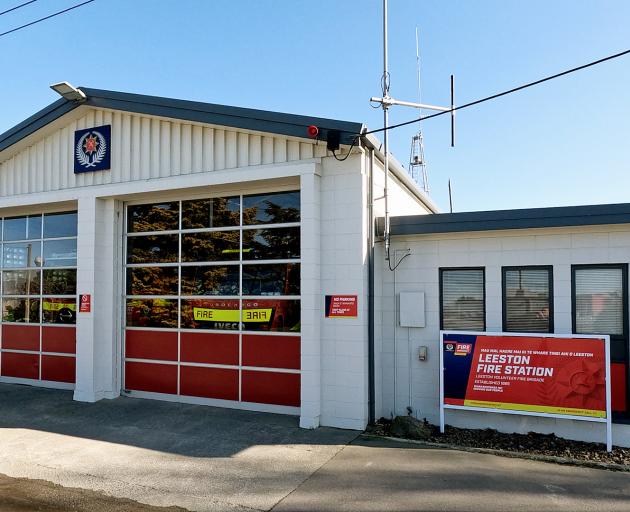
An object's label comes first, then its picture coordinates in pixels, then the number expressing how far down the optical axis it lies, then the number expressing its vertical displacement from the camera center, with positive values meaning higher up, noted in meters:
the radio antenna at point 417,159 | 16.13 +3.86
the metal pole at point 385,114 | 7.84 +2.64
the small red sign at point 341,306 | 7.50 -0.45
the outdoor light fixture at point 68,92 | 9.34 +3.50
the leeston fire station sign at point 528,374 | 6.51 -1.34
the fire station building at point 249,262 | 7.37 +0.23
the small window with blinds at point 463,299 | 7.66 -0.35
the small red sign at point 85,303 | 9.42 -0.50
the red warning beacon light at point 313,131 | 7.45 +2.17
